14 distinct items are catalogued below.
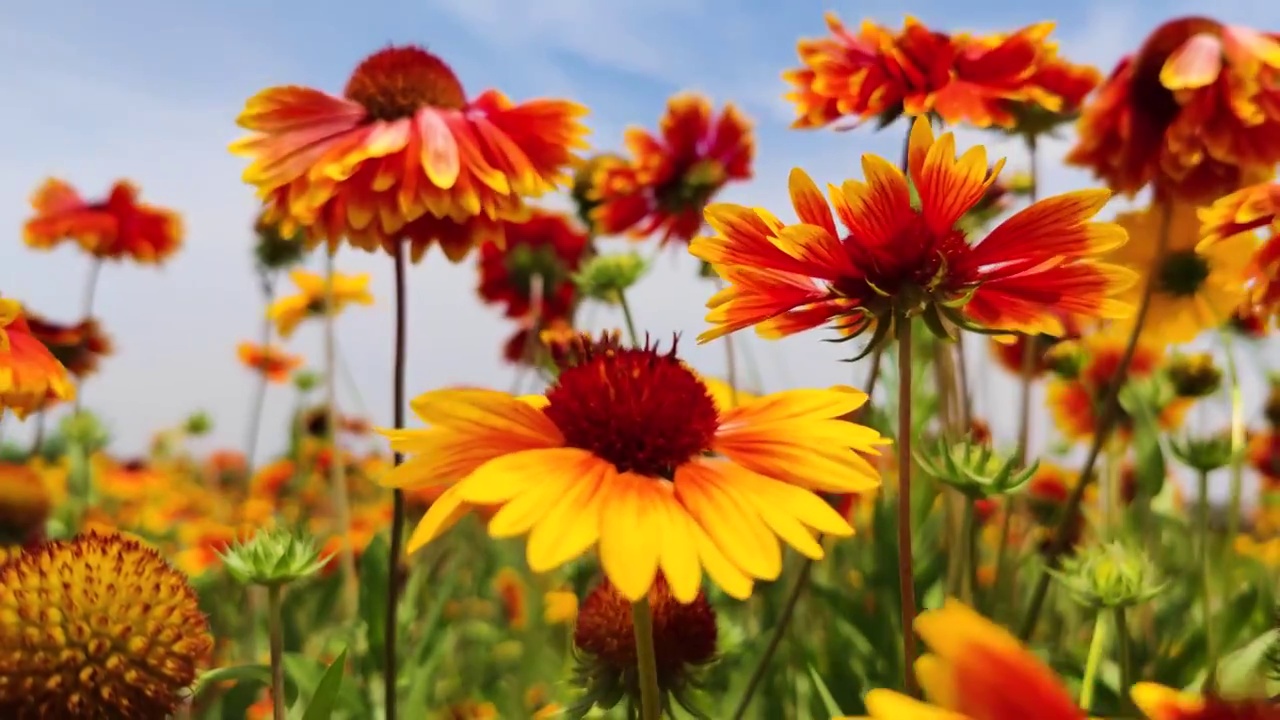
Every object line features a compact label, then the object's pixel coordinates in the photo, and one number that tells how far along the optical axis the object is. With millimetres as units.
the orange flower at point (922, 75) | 301
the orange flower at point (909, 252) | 215
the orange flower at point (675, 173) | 448
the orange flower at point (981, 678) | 149
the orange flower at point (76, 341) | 419
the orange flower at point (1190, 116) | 302
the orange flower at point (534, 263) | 566
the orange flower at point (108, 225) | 577
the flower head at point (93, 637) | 210
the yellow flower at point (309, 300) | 546
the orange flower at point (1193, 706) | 142
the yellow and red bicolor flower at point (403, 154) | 291
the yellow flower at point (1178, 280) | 355
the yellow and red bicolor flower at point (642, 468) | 188
